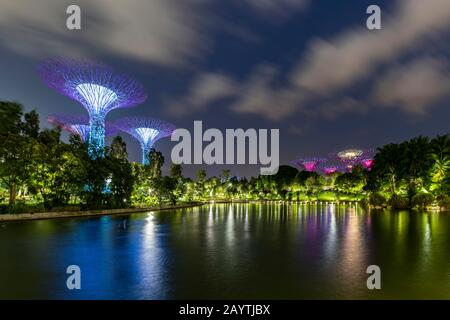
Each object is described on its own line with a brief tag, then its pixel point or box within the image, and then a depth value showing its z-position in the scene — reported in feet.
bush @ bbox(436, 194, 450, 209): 151.94
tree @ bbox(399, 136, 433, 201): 173.37
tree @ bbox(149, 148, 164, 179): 224.66
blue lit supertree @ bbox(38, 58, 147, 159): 134.10
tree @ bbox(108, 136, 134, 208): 153.58
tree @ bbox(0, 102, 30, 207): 106.42
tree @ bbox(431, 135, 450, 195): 163.94
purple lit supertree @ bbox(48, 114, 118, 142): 174.60
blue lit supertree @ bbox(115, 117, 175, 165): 203.33
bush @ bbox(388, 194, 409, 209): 174.19
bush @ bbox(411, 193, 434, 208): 157.89
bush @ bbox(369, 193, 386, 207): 196.16
